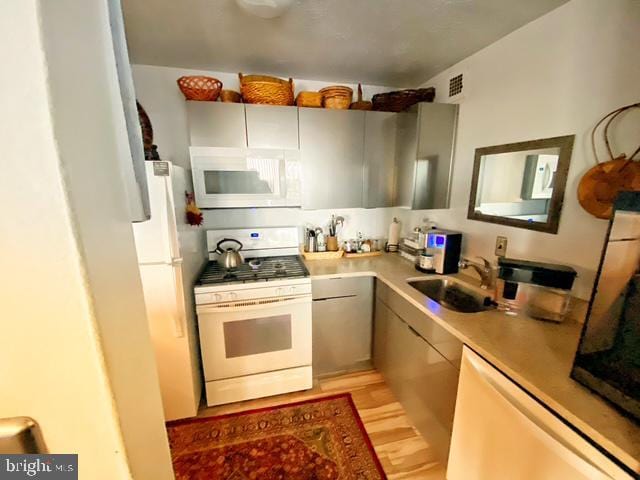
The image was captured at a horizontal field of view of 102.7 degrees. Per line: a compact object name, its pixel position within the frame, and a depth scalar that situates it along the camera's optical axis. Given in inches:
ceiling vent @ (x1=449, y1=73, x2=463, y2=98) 73.2
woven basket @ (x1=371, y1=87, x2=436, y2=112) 79.7
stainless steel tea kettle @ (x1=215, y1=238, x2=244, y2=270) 72.3
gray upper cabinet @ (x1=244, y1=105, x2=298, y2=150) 73.2
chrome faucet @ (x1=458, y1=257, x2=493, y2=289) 63.4
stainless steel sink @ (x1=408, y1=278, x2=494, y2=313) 62.7
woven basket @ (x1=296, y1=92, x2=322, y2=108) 76.8
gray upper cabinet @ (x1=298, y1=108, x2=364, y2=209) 77.4
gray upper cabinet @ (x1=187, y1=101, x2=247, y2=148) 70.2
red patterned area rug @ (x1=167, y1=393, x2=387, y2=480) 55.1
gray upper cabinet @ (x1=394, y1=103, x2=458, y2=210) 73.7
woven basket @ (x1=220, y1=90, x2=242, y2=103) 72.0
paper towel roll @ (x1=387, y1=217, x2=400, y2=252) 97.2
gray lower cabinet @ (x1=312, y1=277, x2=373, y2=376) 75.6
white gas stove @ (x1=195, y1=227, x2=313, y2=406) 66.5
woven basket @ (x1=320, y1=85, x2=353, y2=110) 76.8
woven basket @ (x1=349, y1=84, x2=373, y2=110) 82.1
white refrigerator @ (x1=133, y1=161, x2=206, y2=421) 55.2
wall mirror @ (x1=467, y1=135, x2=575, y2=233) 51.9
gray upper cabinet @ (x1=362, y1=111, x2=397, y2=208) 81.2
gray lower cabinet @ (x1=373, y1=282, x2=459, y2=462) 51.3
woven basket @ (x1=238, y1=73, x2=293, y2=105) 71.5
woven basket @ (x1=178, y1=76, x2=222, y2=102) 68.0
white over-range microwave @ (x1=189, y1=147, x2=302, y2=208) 71.0
